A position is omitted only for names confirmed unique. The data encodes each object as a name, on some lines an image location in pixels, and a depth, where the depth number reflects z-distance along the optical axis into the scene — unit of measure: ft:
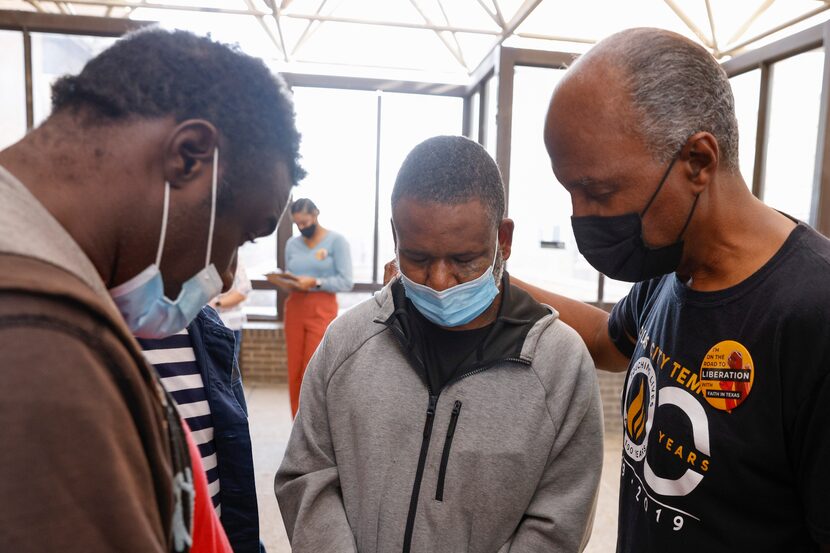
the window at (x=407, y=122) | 18.12
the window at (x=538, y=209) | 14.18
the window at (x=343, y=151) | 17.49
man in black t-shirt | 2.91
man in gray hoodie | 3.73
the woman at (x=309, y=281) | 13.24
